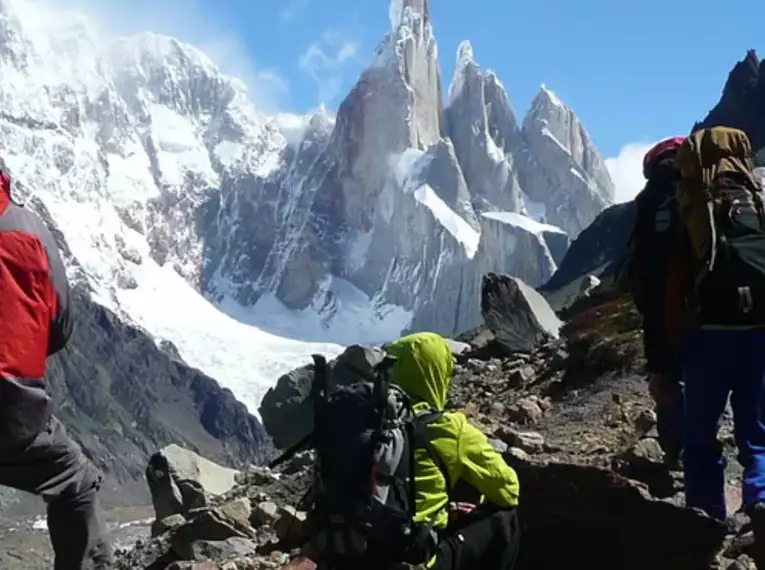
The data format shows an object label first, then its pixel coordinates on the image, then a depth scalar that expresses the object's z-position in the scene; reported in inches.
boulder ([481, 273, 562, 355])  599.5
